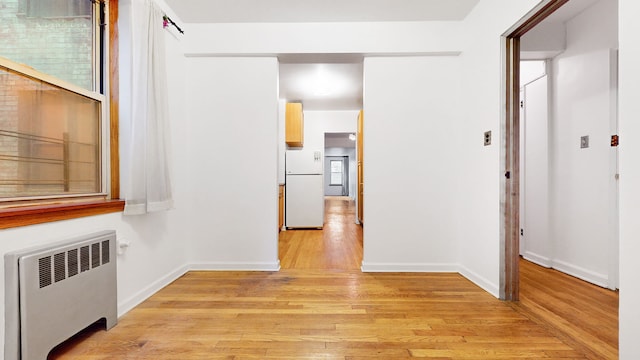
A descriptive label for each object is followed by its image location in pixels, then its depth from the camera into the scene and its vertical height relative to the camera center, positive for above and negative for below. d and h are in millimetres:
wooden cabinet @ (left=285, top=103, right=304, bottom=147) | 4777 +966
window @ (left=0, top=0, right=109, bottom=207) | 1286 +413
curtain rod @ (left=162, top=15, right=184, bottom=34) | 2152 +1273
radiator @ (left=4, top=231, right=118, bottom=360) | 1131 -543
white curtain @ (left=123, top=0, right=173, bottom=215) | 1767 +387
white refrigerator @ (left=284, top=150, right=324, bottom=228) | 4824 -367
